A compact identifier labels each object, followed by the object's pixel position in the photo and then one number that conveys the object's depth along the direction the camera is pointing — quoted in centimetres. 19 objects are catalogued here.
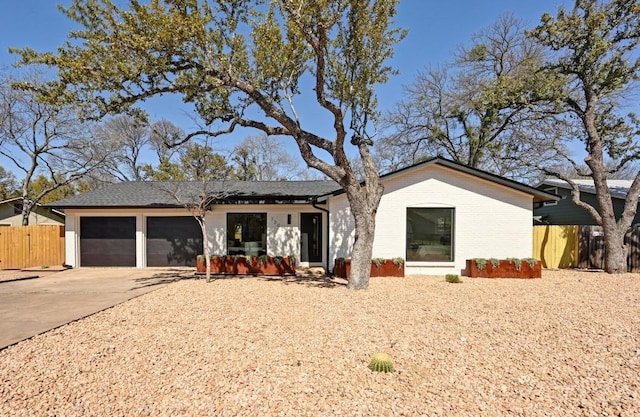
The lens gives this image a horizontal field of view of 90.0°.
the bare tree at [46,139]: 1728
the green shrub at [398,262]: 985
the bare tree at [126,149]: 2597
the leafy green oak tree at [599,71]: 1057
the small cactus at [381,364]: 358
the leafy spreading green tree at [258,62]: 680
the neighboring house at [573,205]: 1449
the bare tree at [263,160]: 2742
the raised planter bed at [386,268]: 983
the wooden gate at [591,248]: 1220
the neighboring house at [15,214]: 2071
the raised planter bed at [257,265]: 1069
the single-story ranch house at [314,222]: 1039
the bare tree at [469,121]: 1739
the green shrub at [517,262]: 980
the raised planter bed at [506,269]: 975
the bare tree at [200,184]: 922
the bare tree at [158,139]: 2734
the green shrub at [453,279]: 891
